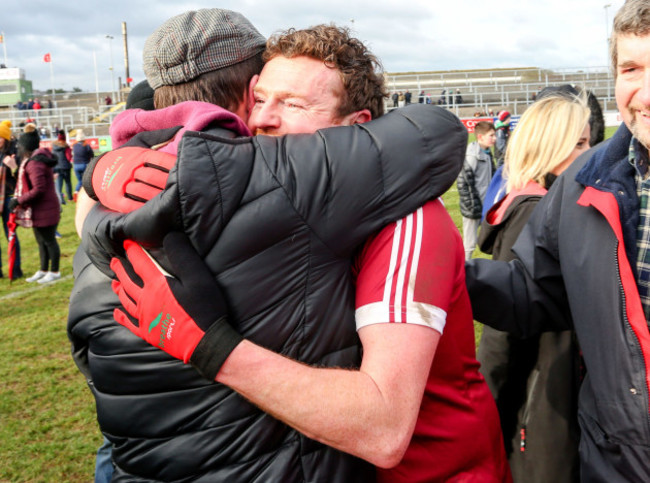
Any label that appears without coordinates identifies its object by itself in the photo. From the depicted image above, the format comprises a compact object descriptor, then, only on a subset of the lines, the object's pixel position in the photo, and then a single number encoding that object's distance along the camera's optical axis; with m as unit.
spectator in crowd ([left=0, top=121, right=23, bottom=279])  9.17
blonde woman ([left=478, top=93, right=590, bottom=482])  2.55
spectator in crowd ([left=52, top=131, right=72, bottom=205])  17.31
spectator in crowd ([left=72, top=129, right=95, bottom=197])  17.16
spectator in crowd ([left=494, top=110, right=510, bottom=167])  14.12
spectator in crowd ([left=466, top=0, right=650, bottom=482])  1.71
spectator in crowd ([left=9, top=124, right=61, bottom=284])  8.49
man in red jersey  1.23
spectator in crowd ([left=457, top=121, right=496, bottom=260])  7.96
